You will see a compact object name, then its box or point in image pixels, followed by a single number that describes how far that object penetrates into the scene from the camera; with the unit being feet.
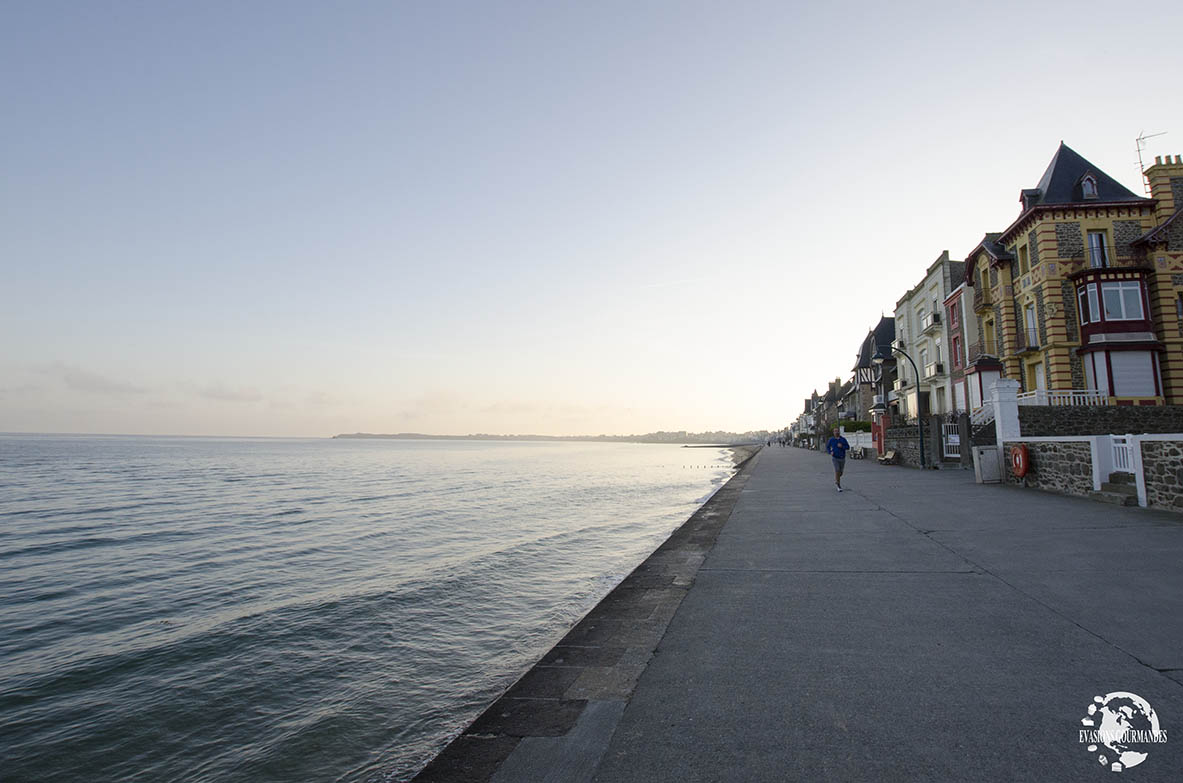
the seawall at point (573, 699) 10.81
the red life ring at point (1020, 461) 52.60
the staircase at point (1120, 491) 38.52
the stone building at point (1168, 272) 81.71
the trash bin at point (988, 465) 57.88
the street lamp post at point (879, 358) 172.24
